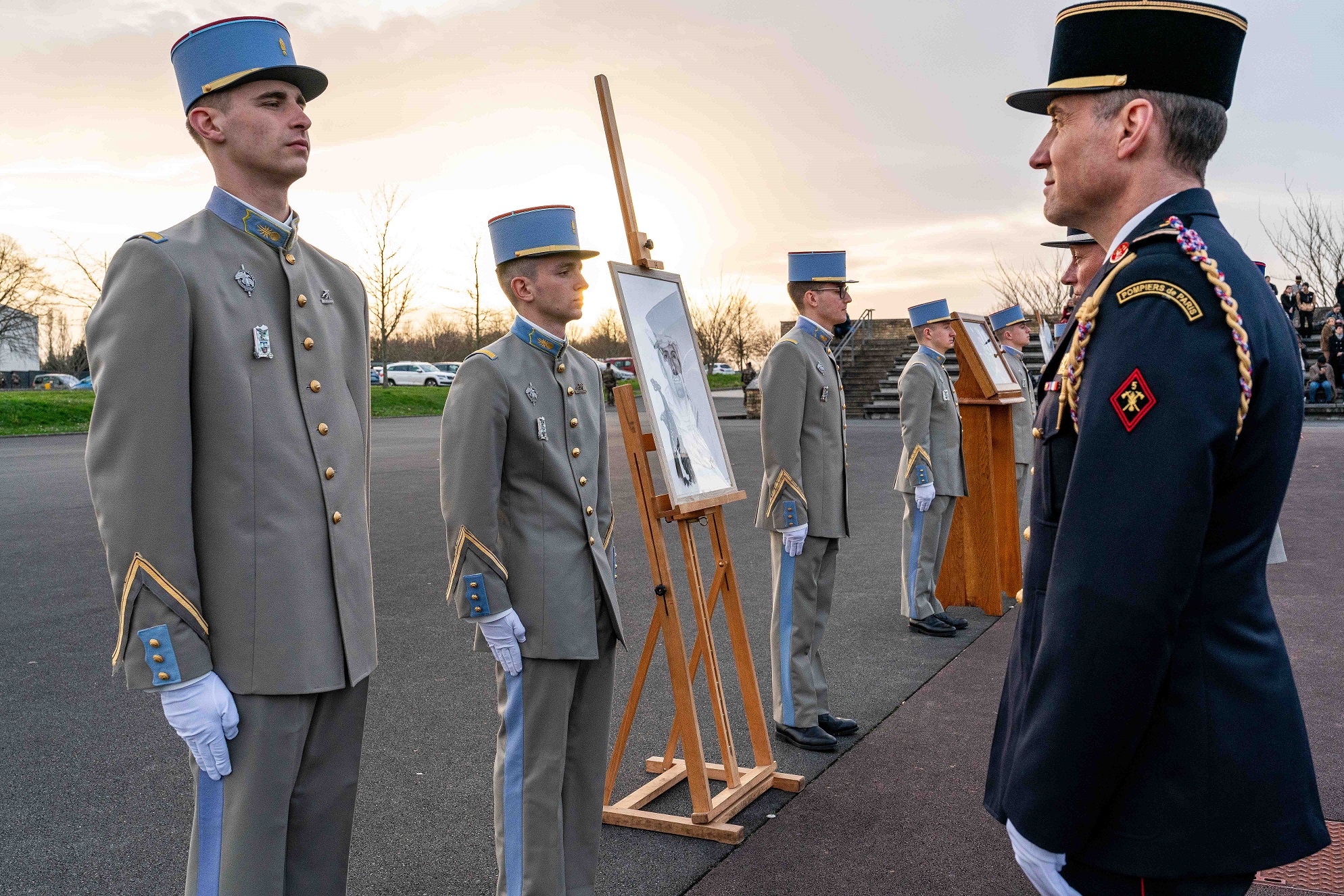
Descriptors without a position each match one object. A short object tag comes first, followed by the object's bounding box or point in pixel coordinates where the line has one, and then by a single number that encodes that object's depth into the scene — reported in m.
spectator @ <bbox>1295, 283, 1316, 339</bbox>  27.16
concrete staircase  29.52
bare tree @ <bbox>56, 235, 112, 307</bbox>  34.25
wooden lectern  7.59
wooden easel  3.75
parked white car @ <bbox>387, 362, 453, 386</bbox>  49.72
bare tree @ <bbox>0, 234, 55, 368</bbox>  43.50
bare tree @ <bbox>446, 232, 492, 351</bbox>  41.00
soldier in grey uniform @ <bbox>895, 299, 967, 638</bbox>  6.90
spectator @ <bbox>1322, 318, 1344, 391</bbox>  25.97
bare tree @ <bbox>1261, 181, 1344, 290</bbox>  36.31
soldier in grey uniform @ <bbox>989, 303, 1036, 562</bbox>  8.91
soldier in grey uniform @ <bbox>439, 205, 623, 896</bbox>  3.10
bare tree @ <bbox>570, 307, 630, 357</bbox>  58.22
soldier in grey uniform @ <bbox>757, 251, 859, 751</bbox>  4.90
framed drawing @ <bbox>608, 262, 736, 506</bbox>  3.84
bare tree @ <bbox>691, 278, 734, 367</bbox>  51.75
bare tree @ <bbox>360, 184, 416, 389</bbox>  38.31
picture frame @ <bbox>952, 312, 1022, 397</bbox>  7.62
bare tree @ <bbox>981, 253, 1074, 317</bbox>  40.88
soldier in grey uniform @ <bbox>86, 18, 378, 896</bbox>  2.09
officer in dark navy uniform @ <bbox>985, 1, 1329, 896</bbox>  1.49
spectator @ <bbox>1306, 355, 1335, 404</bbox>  25.03
